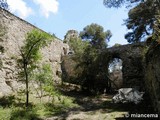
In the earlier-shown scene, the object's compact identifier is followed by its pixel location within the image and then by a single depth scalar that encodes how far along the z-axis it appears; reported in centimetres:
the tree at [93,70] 839
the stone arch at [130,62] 864
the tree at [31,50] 553
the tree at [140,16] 744
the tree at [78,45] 867
